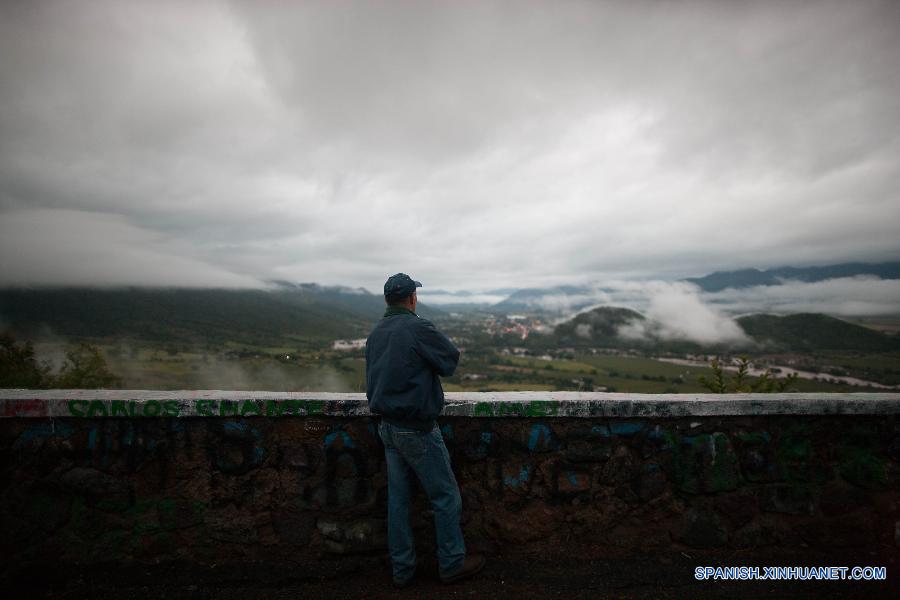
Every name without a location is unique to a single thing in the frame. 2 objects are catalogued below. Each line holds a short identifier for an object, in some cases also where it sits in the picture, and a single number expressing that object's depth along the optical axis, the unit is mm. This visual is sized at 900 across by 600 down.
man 2566
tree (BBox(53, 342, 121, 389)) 11969
